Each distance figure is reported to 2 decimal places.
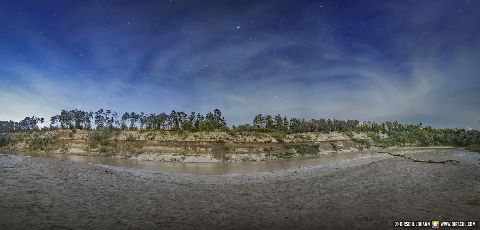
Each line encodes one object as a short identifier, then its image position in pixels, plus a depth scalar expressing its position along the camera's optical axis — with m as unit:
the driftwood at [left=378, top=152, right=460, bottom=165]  44.28
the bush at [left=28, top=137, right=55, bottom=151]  151.25
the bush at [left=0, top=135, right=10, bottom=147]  167.43
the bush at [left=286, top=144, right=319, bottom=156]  143.38
